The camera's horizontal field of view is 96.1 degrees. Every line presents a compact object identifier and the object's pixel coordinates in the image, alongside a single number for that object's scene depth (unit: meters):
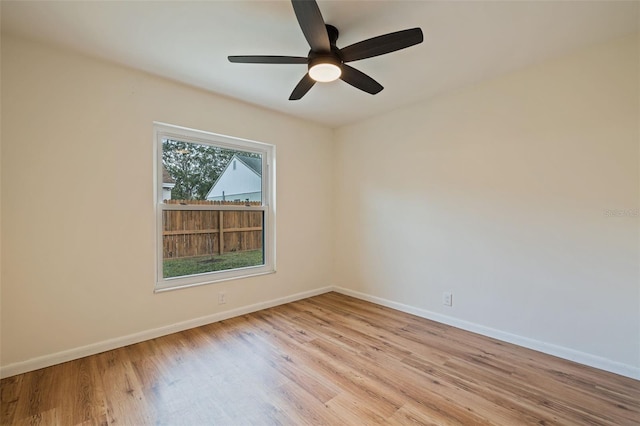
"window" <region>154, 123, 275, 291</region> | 2.87
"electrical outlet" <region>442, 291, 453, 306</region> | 3.04
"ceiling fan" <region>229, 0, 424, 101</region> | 1.51
